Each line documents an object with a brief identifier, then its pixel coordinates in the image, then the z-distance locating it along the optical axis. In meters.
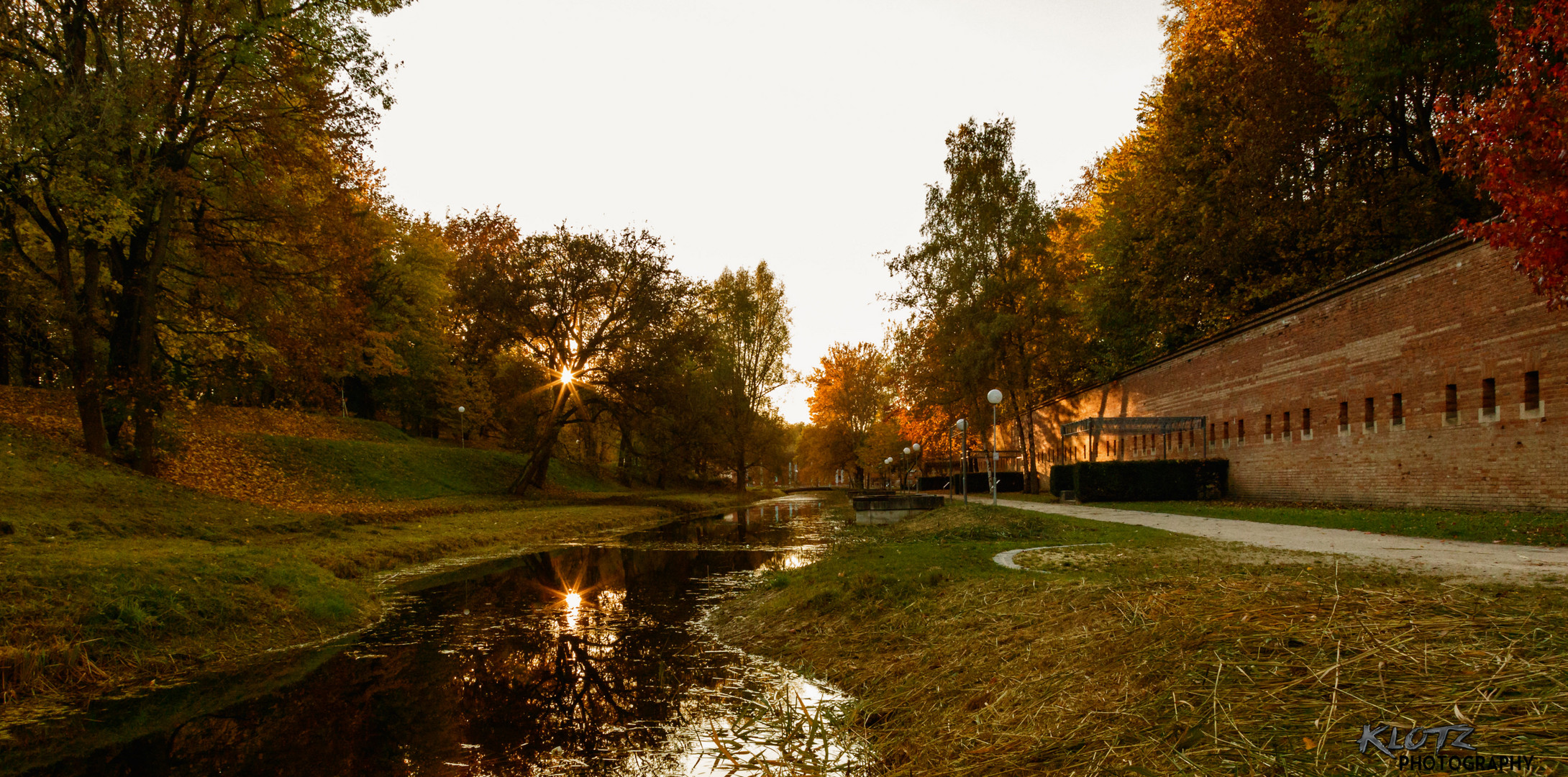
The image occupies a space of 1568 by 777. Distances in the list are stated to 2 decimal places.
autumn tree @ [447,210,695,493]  29.41
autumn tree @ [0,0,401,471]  13.08
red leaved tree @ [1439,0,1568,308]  9.38
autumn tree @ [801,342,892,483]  67.69
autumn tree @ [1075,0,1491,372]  19.92
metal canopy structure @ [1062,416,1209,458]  26.36
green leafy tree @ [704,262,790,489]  47.62
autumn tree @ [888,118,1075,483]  32.47
